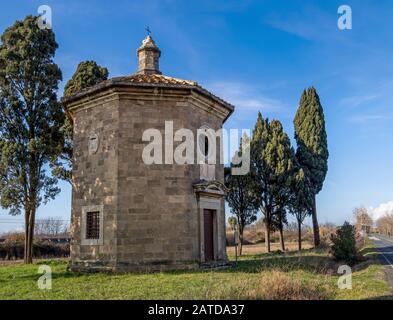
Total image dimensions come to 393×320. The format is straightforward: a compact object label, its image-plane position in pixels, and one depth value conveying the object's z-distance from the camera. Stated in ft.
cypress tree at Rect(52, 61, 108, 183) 66.85
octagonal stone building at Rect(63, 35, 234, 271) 38.29
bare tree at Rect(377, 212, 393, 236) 265.79
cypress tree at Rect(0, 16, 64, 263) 59.06
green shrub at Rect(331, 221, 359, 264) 53.26
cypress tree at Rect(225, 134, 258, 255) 81.51
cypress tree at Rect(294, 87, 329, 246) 91.09
